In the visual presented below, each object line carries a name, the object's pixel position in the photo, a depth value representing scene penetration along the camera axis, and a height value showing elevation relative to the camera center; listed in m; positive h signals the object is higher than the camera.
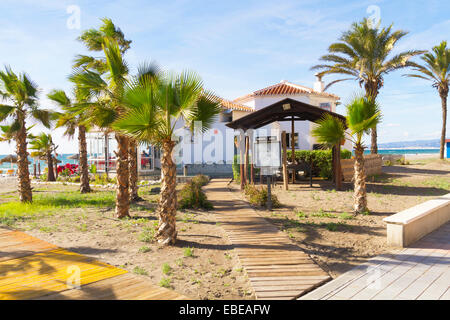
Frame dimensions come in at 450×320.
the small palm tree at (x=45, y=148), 21.38 +1.38
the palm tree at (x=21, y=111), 10.77 +2.08
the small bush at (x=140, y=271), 4.64 -1.64
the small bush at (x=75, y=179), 20.00 -0.85
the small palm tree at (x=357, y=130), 8.19 +0.85
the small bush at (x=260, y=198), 9.88 -1.22
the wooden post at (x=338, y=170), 12.85 -0.45
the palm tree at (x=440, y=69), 25.31 +7.52
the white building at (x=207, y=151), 22.06 +0.92
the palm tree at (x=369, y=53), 19.92 +7.13
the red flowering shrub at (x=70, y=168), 22.12 -0.13
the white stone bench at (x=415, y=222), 5.93 -1.36
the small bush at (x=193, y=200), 10.10 -1.22
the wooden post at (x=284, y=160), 13.06 +0.05
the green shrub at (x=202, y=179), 15.03 -0.84
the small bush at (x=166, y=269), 4.68 -1.64
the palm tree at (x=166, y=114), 5.73 +0.98
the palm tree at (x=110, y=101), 8.34 +1.87
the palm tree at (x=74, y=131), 12.23 +1.67
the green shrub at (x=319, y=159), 15.55 +0.08
